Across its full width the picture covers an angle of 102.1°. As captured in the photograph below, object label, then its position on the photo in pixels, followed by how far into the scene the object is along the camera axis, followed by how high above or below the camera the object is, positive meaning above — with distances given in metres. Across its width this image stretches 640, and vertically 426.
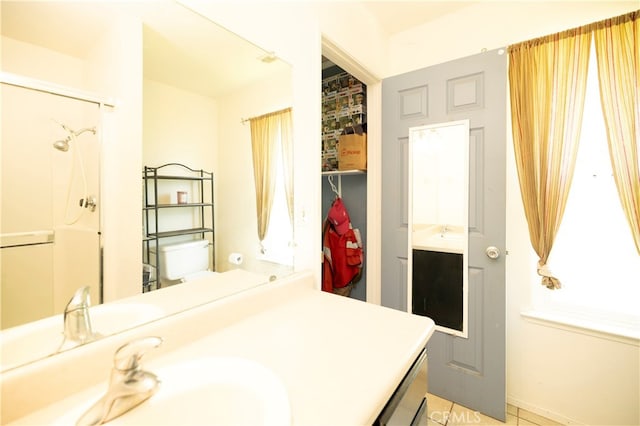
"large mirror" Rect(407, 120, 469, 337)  1.61 -0.10
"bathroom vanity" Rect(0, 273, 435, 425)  0.49 -0.38
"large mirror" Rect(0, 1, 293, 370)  0.53 +0.20
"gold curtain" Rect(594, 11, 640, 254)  1.21 +0.52
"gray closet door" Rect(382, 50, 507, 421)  1.48 +0.02
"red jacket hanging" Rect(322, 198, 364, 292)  2.10 -0.35
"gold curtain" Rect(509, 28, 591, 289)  1.32 +0.46
